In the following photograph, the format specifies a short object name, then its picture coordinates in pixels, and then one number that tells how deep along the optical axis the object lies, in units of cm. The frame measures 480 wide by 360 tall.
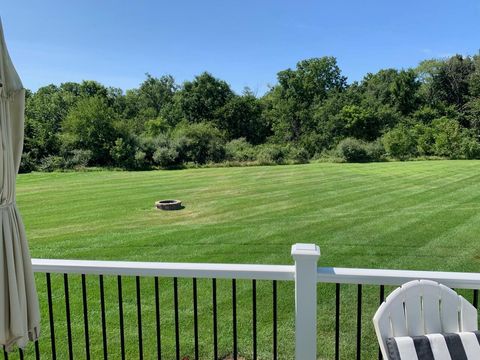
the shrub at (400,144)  2877
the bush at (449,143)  2867
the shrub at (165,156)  2636
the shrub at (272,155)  2803
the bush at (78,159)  2619
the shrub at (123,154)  2650
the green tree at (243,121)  3666
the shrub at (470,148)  2831
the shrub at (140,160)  2627
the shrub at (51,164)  2531
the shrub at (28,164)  2494
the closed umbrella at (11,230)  176
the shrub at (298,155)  2886
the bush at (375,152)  2781
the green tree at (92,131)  2769
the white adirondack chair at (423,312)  181
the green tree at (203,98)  3862
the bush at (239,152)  2853
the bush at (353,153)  2762
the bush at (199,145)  2761
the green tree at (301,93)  3691
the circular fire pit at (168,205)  1202
